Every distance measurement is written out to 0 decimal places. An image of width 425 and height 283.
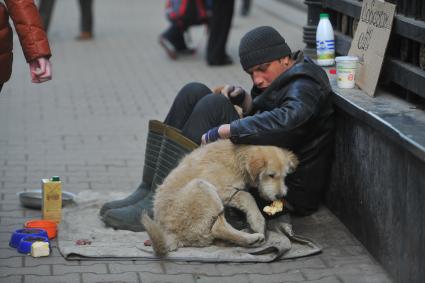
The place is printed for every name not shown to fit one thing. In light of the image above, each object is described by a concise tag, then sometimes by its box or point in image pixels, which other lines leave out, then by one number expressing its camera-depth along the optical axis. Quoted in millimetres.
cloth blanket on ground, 9453
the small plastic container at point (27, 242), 9719
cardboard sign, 9953
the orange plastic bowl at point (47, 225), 10315
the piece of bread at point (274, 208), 9719
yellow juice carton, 10836
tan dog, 9352
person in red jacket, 9016
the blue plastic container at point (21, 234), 9922
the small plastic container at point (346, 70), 10367
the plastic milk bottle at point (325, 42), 11789
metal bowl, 11445
